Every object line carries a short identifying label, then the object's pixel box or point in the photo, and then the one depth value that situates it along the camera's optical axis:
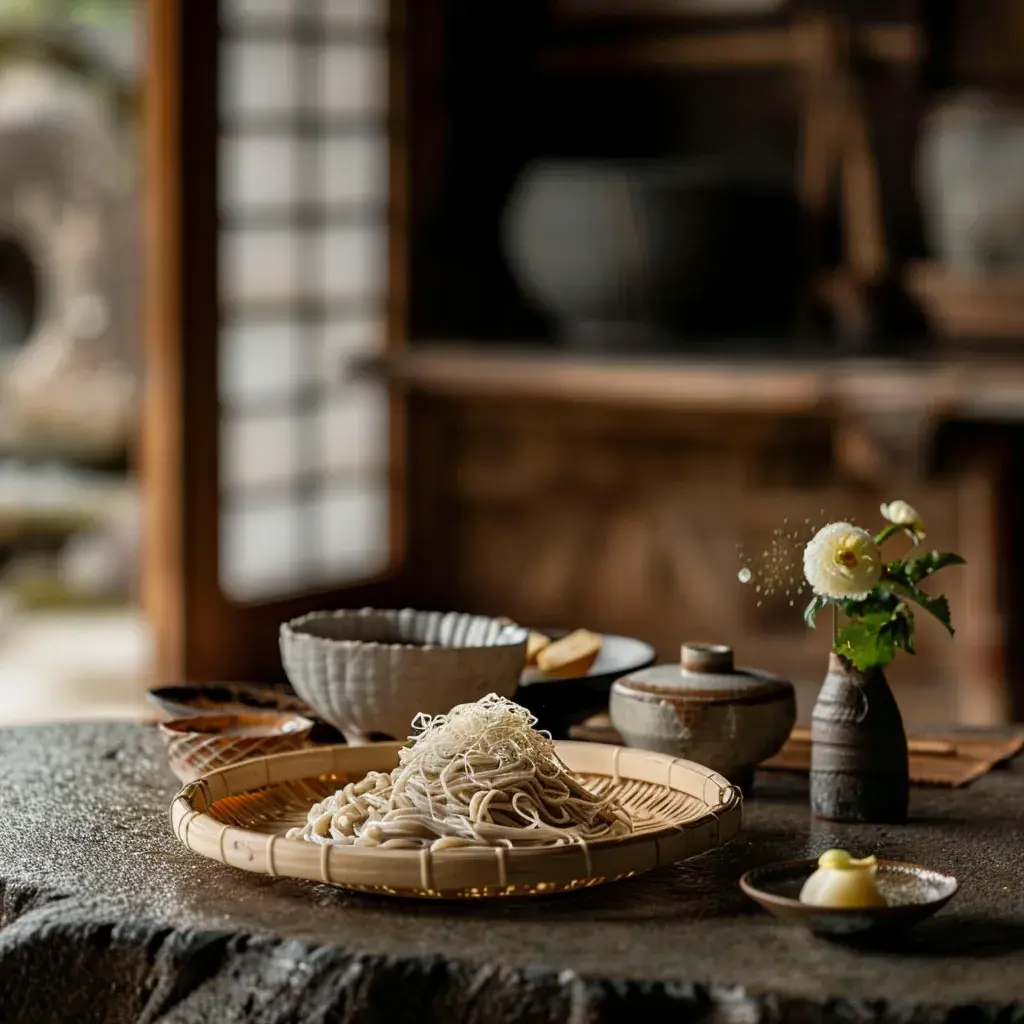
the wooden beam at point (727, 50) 3.21
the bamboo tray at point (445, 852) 1.43
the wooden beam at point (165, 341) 3.03
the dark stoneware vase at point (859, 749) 1.59
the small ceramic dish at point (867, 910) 1.40
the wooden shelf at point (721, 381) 2.67
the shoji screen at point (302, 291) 3.25
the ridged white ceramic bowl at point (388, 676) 1.62
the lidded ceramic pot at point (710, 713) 1.62
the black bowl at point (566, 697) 1.70
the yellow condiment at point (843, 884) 1.41
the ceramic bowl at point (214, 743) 1.63
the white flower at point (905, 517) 1.57
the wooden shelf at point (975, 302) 3.10
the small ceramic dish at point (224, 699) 1.73
